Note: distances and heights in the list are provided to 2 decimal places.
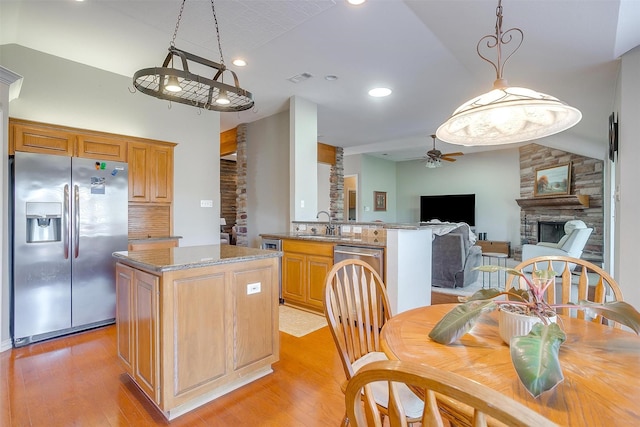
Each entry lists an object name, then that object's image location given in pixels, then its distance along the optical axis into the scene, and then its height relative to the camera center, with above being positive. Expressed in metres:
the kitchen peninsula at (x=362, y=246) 3.00 -0.50
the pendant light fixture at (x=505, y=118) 1.22 +0.43
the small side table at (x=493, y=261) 6.89 -1.10
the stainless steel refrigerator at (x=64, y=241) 2.82 -0.29
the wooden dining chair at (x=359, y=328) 1.23 -0.54
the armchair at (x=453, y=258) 4.40 -0.66
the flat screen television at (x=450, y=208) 8.77 +0.11
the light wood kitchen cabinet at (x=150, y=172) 3.66 +0.47
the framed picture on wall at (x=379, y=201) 9.52 +0.34
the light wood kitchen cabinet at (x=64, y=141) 2.92 +0.70
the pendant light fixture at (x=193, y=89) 1.96 +0.86
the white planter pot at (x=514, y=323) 1.04 -0.38
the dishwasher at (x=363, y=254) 3.05 -0.43
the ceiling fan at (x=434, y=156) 6.64 +1.21
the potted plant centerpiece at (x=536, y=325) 0.72 -0.33
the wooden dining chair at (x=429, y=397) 0.46 -0.30
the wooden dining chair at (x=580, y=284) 1.57 -0.38
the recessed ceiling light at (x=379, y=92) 4.21 +1.64
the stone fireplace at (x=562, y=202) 5.91 +0.20
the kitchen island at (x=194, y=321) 1.80 -0.70
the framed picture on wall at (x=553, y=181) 6.44 +0.68
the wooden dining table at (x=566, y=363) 0.75 -0.47
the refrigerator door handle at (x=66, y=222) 3.00 -0.11
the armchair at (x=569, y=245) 4.36 -0.46
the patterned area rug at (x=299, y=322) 3.13 -1.18
